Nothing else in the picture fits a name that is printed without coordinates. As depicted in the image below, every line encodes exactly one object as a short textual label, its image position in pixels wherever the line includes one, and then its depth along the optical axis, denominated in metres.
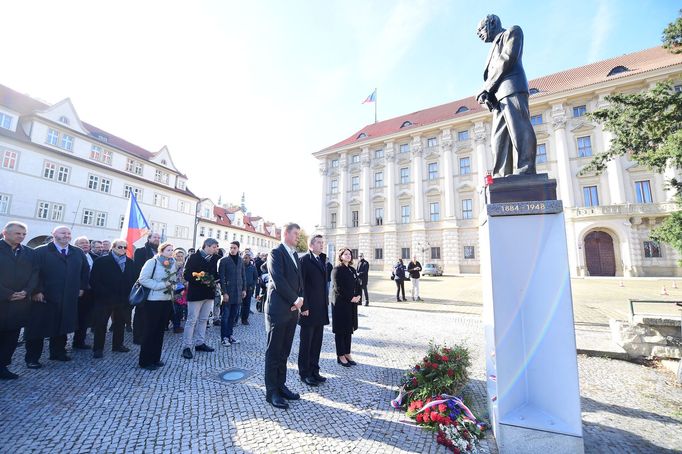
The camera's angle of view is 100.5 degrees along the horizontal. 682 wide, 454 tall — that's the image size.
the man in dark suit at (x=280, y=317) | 3.54
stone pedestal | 2.54
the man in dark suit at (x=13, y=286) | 4.06
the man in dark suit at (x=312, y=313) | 4.18
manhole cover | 4.19
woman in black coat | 5.01
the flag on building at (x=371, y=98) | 41.11
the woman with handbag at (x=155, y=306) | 4.59
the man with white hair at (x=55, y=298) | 4.50
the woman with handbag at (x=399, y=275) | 12.73
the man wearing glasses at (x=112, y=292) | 5.26
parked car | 30.75
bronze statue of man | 3.13
